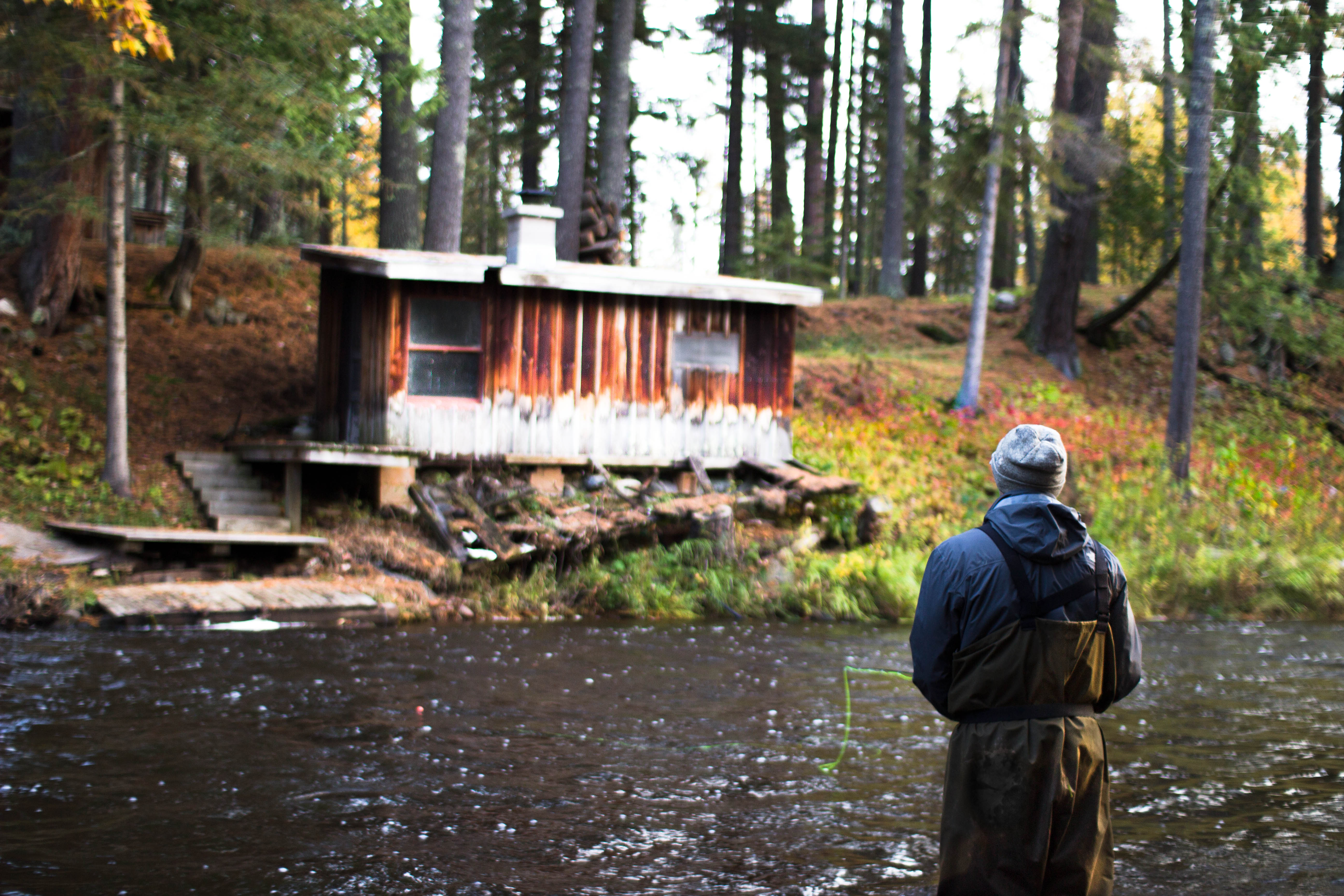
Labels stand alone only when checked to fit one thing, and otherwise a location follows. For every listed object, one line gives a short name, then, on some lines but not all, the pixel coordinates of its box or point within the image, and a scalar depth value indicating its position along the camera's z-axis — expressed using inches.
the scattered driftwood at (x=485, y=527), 495.5
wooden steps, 518.9
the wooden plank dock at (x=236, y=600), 409.7
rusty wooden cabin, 563.2
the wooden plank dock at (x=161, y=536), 451.8
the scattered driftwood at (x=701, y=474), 605.9
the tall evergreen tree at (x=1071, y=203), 842.8
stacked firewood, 703.7
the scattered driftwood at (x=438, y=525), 500.4
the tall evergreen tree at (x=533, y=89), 1014.4
